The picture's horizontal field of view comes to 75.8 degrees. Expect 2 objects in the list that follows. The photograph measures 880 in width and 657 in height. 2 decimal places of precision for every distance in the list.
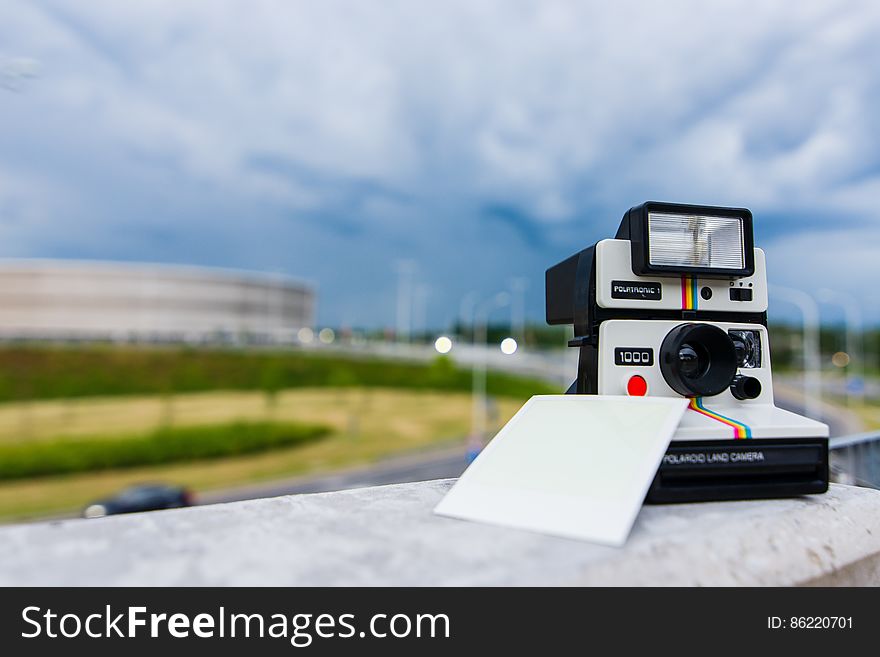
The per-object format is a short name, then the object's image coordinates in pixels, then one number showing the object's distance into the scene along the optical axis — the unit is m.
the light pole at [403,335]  43.89
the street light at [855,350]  24.12
